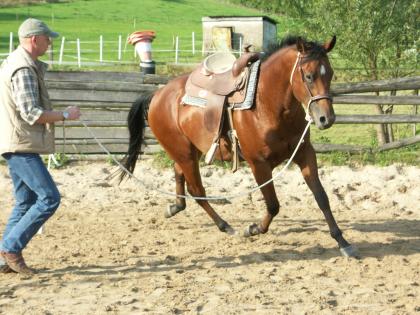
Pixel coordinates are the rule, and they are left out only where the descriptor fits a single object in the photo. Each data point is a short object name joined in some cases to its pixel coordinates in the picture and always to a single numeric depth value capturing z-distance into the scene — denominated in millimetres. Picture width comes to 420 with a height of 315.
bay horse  11156
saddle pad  12211
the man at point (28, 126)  10273
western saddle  12562
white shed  72437
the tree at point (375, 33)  21766
